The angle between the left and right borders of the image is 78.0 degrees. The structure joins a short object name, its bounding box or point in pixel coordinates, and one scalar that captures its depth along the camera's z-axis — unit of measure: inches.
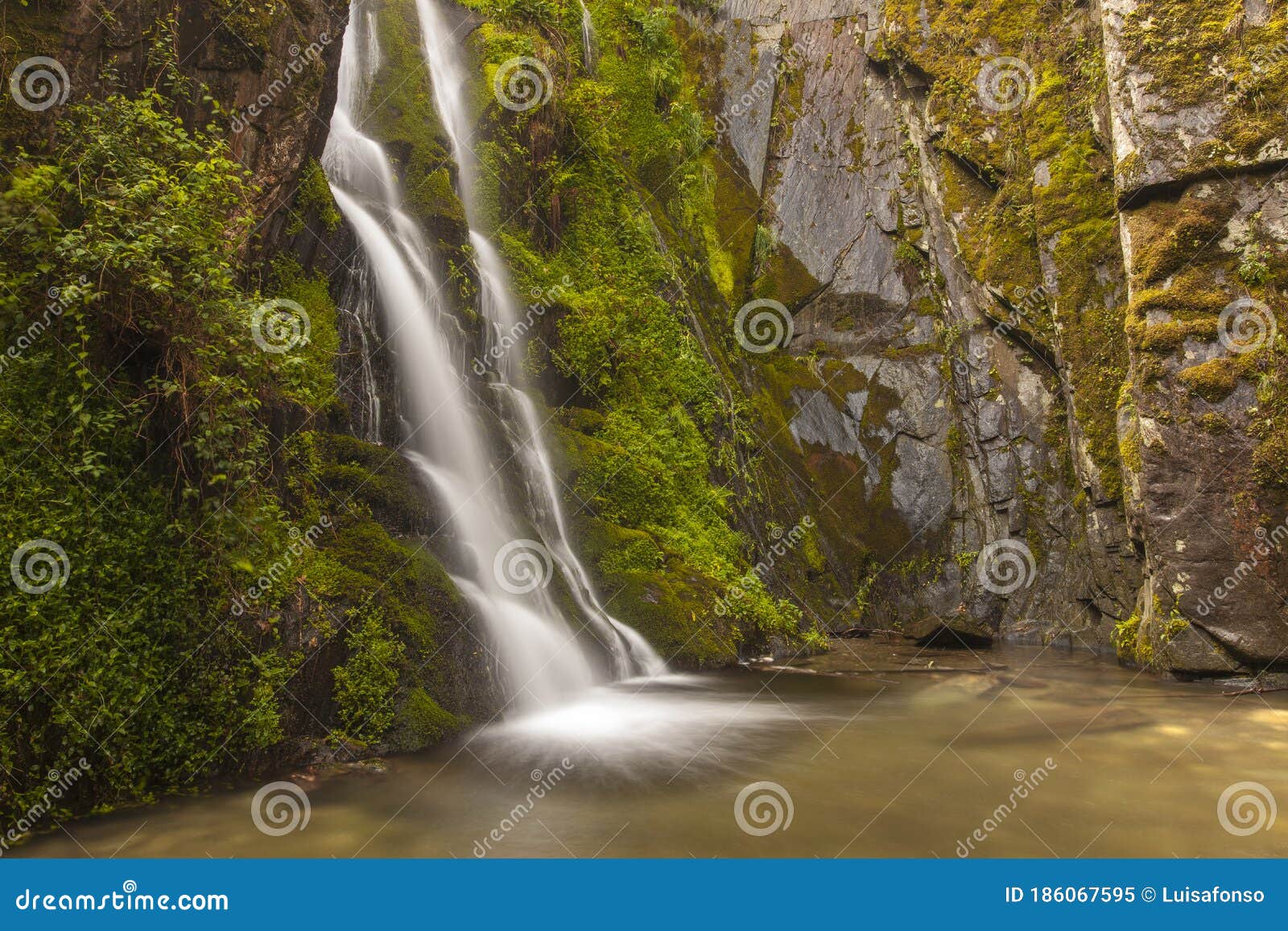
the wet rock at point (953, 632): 529.3
